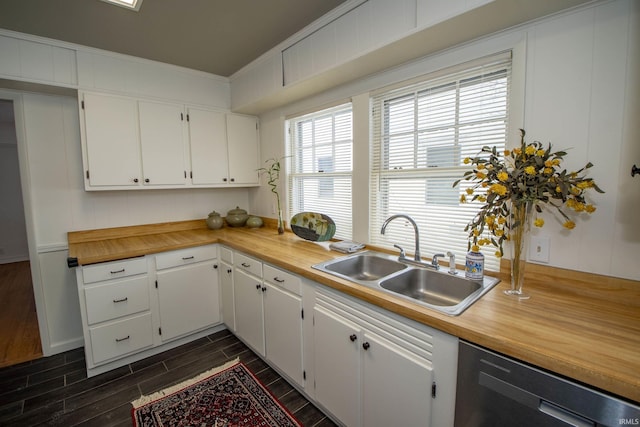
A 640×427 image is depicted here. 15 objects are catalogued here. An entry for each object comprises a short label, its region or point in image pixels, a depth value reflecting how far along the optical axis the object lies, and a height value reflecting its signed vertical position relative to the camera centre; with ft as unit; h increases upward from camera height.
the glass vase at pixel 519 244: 4.27 -0.85
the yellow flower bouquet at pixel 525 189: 3.93 -0.03
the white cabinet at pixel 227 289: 8.41 -2.94
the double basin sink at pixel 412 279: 4.77 -1.68
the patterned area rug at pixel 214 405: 5.70 -4.50
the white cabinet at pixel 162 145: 7.80 +1.44
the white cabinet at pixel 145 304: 7.06 -3.00
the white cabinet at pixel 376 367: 3.82 -2.74
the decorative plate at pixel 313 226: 7.71 -1.00
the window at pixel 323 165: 7.82 +0.73
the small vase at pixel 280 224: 9.30 -1.10
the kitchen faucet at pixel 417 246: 5.79 -1.16
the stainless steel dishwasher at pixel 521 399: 2.60 -2.12
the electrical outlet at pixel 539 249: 4.61 -1.00
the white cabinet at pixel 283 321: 6.11 -2.93
